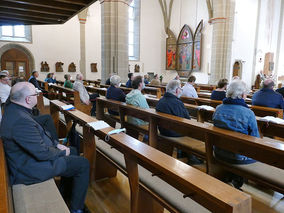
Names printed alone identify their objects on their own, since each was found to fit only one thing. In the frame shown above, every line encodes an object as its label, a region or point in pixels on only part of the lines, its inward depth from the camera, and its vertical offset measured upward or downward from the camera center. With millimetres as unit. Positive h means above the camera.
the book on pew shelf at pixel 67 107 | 3511 -541
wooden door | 13376 +425
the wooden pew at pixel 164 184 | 1115 -659
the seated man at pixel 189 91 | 5695 -428
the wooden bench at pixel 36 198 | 1607 -934
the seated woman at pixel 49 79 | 10938 -377
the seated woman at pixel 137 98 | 3906 -421
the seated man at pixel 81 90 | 6166 -487
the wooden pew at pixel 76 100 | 6020 -787
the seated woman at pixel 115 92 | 4914 -414
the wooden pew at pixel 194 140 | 1908 -652
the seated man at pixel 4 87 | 5248 -380
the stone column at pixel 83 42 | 14932 +1877
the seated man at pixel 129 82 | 7712 -335
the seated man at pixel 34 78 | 7680 -258
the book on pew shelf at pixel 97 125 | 2457 -568
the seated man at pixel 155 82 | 9498 -399
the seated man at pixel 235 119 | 2453 -474
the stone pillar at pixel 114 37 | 9070 +1376
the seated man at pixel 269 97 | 4359 -419
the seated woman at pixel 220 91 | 5066 -375
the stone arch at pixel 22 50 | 13122 +1155
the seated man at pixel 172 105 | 3316 -448
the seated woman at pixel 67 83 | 7701 -386
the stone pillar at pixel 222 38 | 11841 +1838
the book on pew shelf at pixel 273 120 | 2905 -565
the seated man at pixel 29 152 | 1869 -668
